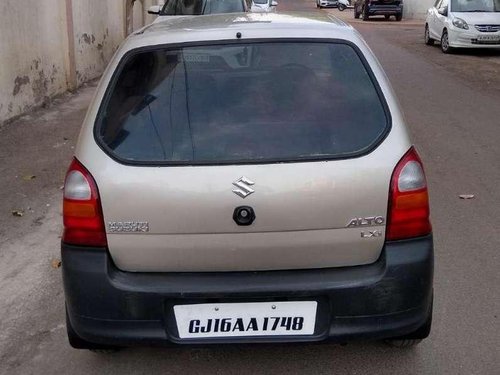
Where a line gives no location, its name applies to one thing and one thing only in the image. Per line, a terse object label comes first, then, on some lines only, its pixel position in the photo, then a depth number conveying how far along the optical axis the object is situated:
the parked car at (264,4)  20.10
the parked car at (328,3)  45.19
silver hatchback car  2.68
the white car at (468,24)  16.23
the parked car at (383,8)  30.92
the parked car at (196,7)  12.56
